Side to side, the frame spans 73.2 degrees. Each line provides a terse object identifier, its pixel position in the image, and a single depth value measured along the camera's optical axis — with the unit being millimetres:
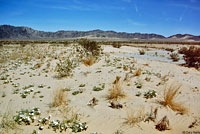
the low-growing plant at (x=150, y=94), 4909
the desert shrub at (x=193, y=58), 11289
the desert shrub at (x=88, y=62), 10066
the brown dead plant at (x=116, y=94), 4840
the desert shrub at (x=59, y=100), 4395
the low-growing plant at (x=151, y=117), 3557
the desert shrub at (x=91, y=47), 12734
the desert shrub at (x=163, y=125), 3230
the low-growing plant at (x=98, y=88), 5716
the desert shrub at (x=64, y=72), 7656
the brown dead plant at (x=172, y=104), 4082
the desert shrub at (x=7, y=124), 3075
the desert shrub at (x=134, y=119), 3458
